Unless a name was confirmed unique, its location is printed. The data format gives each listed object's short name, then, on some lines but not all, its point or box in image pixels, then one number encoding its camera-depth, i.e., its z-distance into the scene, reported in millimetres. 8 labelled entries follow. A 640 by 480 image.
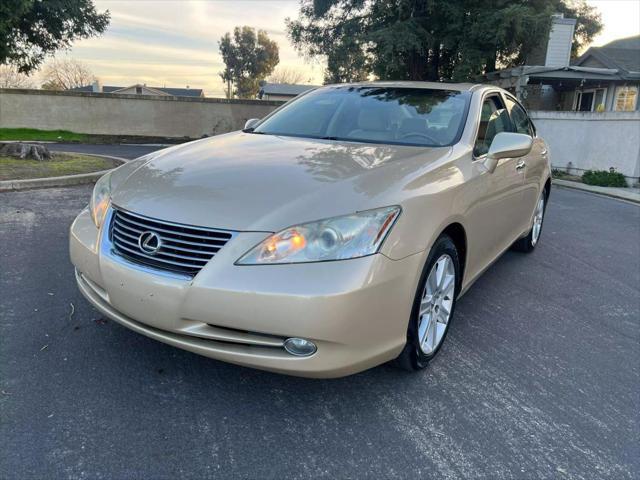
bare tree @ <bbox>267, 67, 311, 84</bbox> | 70794
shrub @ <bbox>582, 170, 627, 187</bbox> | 11594
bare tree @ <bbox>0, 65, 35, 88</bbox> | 50056
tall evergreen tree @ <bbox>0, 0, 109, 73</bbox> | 15180
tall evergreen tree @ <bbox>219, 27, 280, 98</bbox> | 63594
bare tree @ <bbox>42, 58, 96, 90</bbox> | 61219
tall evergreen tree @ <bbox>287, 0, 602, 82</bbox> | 16906
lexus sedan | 2096
